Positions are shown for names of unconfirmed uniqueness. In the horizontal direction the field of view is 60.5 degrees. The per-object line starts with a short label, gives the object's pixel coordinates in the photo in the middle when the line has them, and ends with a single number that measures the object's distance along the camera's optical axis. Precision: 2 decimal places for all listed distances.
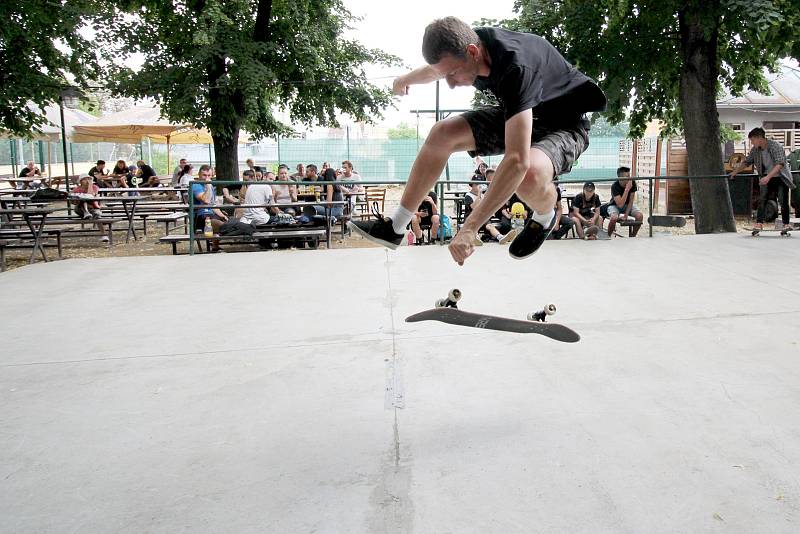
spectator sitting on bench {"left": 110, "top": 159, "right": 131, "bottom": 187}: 21.35
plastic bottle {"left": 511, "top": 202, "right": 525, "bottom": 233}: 10.38
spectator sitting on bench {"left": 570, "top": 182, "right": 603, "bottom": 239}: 10.94
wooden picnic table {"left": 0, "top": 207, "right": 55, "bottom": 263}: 9.18
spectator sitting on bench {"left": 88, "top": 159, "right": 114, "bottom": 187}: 19.83
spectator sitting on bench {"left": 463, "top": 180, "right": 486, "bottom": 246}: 11.30
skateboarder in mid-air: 2.97
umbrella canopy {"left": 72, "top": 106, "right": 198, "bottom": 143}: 22.59
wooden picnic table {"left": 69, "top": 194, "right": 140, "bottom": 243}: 11.82
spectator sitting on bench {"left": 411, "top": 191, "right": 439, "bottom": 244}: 10.06
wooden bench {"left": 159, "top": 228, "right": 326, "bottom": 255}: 9.77
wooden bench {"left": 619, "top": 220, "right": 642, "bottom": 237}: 10.72
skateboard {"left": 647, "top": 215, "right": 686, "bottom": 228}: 10.97
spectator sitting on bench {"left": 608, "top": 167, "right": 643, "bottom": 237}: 10.76
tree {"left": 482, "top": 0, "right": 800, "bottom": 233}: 11.41
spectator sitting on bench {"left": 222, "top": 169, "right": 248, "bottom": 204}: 15.13
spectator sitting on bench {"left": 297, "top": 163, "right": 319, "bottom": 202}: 13.14
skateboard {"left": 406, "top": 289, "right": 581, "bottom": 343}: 3.60
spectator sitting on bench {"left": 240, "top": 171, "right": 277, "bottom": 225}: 10.80
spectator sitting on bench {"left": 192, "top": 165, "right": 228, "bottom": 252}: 10.64
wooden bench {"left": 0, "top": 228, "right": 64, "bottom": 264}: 9.57
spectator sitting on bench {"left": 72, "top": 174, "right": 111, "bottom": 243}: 13.95
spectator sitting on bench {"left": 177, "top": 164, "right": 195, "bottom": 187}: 17.89
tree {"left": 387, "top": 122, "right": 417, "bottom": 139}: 41.82
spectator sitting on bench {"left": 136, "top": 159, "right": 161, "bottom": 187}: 20.36
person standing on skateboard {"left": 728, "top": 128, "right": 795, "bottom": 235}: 10.08
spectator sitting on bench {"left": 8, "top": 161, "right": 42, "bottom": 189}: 21.81
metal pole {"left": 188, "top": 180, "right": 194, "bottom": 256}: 9.55
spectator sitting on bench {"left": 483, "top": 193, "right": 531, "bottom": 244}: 10.30
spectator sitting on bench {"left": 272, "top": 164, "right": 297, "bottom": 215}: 11.55
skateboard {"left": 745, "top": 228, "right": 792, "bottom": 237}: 9.51
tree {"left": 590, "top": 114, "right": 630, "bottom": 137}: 41.91
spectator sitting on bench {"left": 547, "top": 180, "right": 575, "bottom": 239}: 10.12
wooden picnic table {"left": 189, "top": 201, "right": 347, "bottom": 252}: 9.56
